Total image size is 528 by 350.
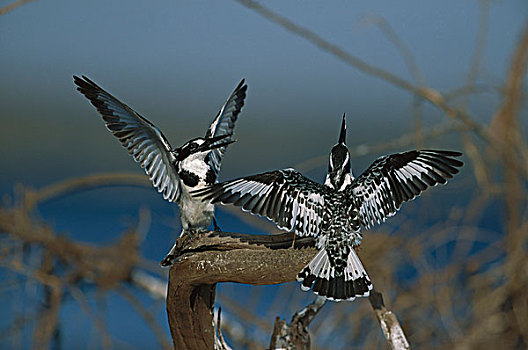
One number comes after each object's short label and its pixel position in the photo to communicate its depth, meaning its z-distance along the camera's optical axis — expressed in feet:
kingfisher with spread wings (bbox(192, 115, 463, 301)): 38.20
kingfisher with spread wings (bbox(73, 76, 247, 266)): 38.53
